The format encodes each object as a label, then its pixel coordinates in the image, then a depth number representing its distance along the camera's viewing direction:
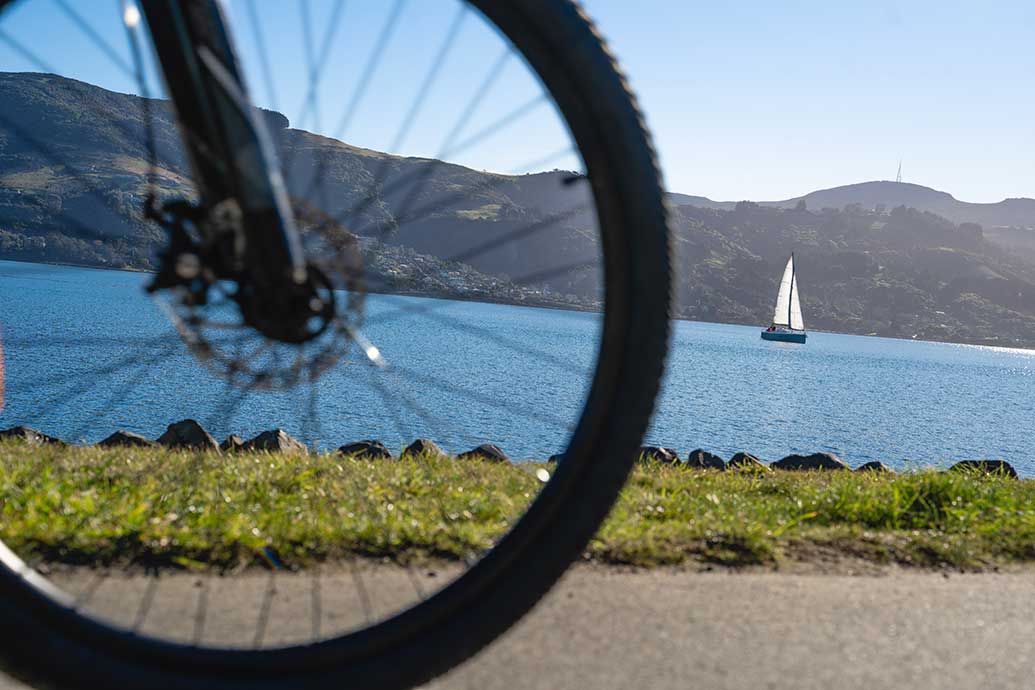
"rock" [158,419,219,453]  9.85
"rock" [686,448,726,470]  12.60
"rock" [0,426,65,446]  9.25
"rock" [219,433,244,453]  8.42
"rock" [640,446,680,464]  11.70
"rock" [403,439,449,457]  8.41
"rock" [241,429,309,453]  9.17
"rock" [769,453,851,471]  11.76
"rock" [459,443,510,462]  9.19
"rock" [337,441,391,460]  8.56
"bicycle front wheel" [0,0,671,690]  1.27
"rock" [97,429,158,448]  8.29
